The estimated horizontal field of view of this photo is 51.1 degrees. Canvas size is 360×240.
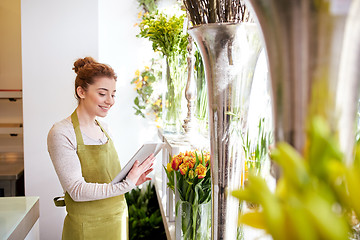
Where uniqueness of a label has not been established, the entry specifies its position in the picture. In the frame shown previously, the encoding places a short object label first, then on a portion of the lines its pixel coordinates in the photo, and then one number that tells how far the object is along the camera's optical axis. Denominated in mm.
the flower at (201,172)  1225
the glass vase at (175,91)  2049
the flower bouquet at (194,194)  1232
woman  1594
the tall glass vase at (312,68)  262
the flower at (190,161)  1276
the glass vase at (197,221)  1231
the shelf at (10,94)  3941
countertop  1424
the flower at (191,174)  1251
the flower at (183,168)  1274
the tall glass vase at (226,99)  631
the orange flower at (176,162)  1310
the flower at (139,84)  3162
